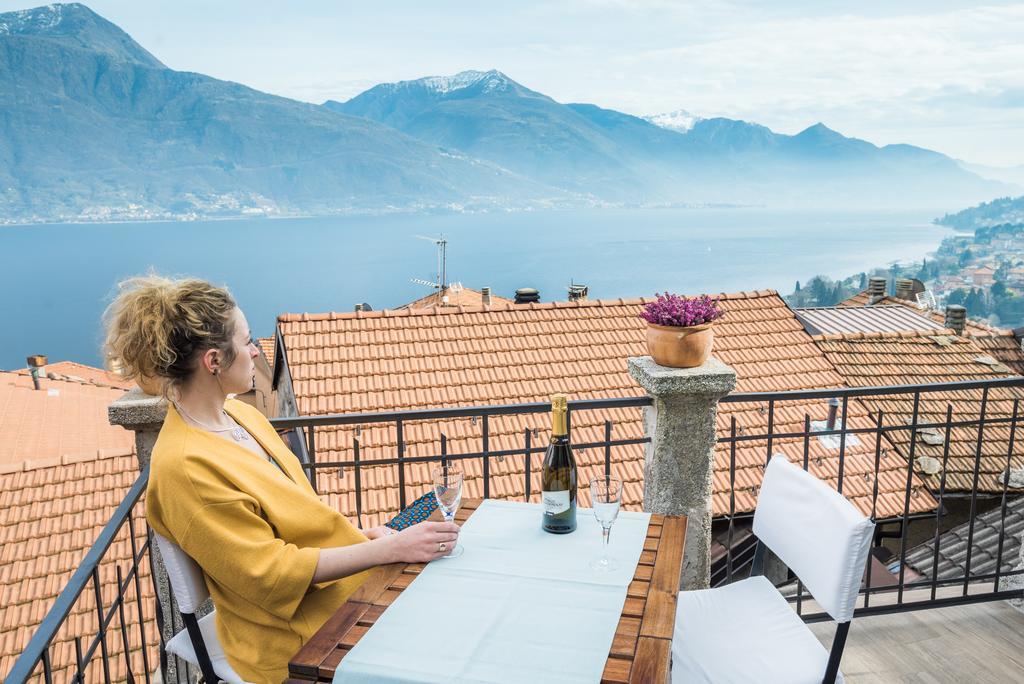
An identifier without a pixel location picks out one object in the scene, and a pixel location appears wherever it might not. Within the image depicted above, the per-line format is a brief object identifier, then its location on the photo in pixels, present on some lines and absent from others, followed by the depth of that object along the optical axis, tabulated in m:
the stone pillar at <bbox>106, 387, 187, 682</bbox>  2.71
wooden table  1.55
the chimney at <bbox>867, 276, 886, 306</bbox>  22.14
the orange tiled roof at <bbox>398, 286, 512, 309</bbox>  23.42
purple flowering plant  2.91
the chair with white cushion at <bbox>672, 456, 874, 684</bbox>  2.04
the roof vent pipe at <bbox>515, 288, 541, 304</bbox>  17.51
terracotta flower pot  2.91
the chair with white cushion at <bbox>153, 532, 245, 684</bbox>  1.86
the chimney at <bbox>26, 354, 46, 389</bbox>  20.45
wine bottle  2.12
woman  1.76
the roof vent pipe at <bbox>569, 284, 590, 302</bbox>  22.12
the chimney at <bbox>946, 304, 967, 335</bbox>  17.33
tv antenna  24.60
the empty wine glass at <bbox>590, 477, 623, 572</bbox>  2.00
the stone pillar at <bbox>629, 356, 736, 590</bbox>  2.93
